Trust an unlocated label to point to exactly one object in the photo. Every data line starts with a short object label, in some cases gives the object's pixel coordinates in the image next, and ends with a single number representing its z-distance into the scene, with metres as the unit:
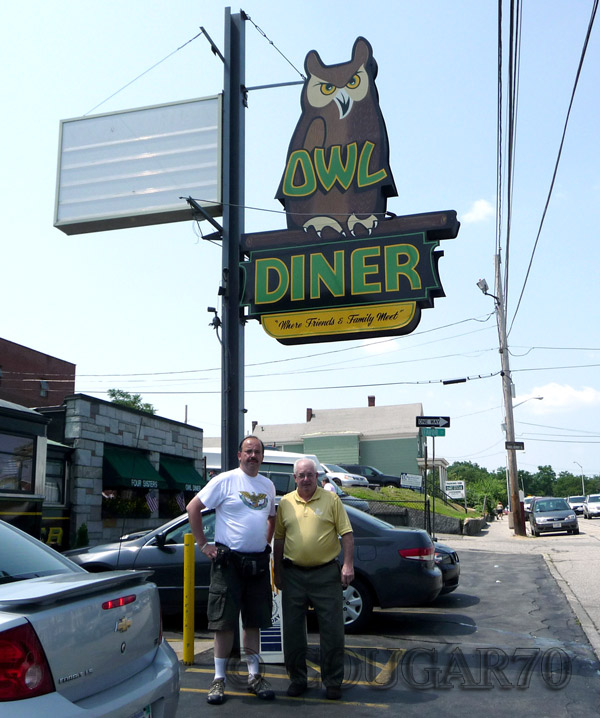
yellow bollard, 6.21
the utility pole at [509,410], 25.78
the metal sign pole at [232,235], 7.74
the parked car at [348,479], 31.67
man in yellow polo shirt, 5.23
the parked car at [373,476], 37.88
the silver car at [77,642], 2.65
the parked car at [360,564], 7.79
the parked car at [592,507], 47.47
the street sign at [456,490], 38.88
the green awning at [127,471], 16.28
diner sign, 8.96
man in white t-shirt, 5.34
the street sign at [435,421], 14.41
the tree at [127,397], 68.02
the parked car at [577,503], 55.85
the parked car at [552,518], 26.14
